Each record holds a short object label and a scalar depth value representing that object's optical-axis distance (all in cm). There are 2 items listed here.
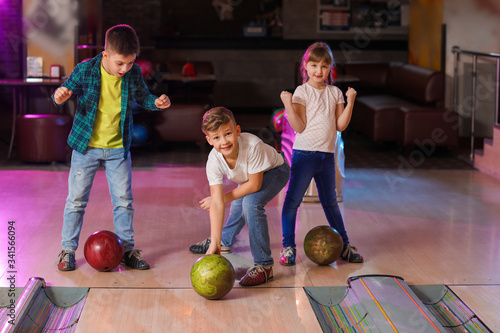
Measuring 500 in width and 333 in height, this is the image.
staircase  676
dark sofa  805
